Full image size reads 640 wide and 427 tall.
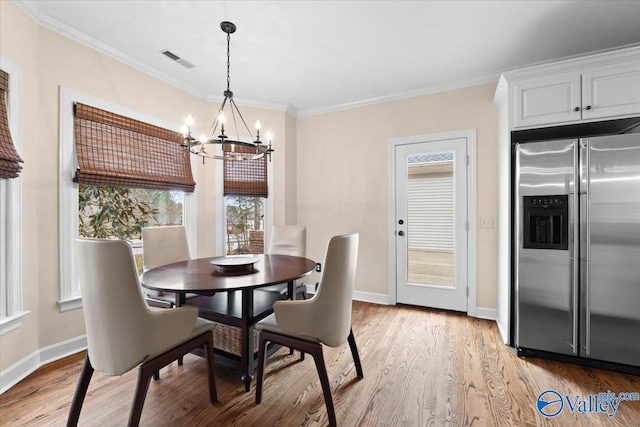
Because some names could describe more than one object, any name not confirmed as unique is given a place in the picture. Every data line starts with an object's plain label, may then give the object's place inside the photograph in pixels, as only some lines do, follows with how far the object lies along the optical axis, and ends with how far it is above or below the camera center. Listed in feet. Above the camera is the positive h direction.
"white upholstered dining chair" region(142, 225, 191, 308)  8.02 -1.13
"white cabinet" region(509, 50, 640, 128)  6.98 +3.02
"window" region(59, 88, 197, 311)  7.71 +0.70
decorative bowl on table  6.74 -1.27
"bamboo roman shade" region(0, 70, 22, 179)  6.05 +1.42
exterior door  10.78 -0.43
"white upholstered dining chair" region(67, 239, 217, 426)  4.33 -1.71
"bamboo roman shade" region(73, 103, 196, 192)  8.05 +1.89
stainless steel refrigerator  6.74 -0.88
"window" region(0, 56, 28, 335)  6.41 -0.30
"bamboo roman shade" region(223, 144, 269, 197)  12.23 +1.54
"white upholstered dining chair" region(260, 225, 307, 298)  10.11 -1.01
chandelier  6.42 +2.57
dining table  5.53 -1.38
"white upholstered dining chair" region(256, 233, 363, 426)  5.30 -2.01
